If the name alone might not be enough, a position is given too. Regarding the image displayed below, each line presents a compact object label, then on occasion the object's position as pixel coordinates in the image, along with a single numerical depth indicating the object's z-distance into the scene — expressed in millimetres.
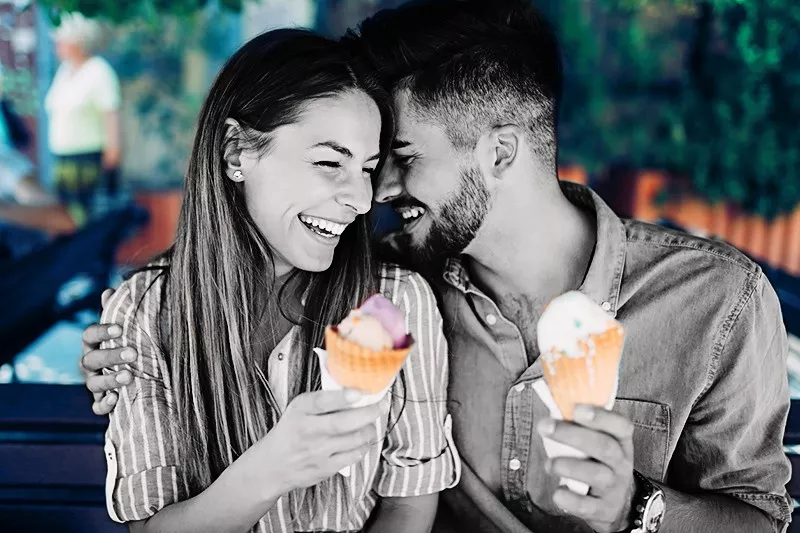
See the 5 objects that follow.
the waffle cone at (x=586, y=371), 1202
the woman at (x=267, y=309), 1647
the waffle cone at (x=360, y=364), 1205
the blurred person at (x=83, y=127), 6453
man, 1738
